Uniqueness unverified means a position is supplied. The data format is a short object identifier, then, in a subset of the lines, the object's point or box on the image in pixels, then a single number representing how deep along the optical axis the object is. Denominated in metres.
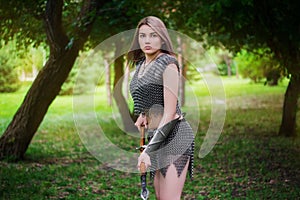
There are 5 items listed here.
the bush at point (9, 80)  22.37
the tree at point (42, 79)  8.35
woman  2.82
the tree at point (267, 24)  8.20
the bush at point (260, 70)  10.51
